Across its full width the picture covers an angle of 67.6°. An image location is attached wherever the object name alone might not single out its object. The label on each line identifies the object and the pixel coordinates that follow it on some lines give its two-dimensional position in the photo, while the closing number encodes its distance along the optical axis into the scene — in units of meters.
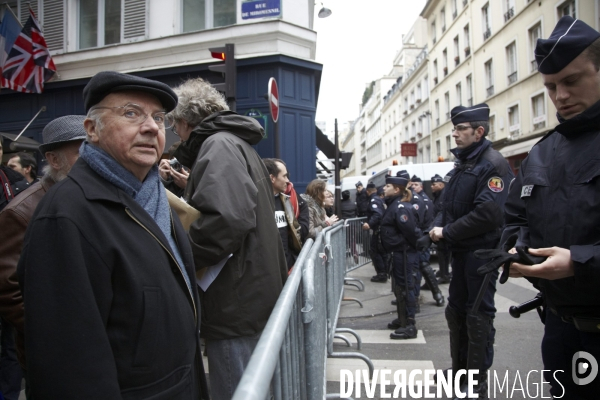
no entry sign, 5.94
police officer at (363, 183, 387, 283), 8.60
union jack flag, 9.34
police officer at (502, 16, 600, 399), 1.89
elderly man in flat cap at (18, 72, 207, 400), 1.26
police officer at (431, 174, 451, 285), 8.68
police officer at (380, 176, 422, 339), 5.51
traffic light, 5.50
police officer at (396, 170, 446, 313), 6.29
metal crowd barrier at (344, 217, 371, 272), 9.40
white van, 12.75
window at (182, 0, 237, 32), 10.15
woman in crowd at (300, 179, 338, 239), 6.59
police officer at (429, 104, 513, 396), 3.44
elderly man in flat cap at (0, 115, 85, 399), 2.26
